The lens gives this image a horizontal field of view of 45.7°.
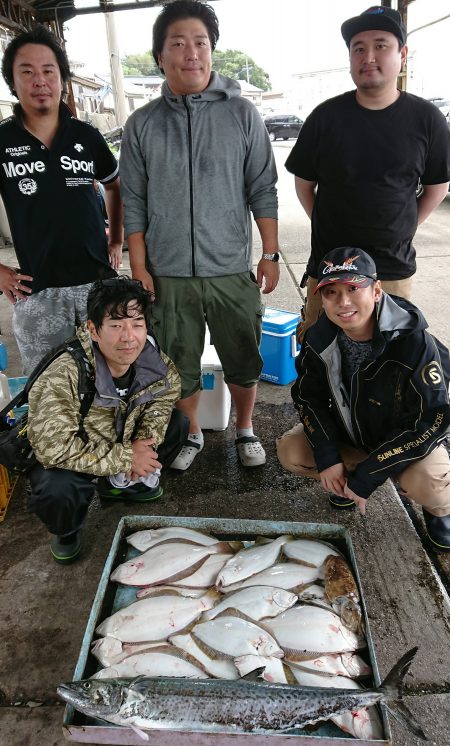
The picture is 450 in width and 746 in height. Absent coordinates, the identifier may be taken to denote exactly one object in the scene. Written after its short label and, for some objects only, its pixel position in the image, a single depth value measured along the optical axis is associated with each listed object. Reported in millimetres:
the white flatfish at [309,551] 2064
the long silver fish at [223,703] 1498
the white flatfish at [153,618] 1837
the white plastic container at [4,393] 2916
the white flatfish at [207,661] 1695
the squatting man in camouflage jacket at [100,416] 2209
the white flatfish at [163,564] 2057
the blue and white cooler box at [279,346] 3623
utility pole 21469
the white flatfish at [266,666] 1665
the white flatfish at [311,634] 1735
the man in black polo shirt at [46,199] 2551
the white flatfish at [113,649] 1752
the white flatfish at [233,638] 1737
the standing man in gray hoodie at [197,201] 2490
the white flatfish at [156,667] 1683
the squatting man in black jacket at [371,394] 2121
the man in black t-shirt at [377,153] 2459
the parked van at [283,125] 27281
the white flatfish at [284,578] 1993
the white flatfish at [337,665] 1685
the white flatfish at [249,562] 2037
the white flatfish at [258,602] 1883
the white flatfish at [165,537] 2201
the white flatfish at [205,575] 2053
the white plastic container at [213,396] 3189
